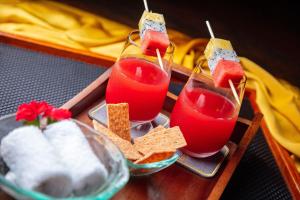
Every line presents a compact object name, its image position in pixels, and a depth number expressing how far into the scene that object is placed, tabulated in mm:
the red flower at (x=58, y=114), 724
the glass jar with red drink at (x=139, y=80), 977
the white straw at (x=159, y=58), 952
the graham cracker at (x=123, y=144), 821
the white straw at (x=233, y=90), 908
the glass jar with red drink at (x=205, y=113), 943
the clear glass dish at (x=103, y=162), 594
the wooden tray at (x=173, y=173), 865
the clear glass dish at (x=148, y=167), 811
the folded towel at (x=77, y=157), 630
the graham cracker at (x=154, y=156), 801
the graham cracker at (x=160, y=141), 862
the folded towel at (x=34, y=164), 595
